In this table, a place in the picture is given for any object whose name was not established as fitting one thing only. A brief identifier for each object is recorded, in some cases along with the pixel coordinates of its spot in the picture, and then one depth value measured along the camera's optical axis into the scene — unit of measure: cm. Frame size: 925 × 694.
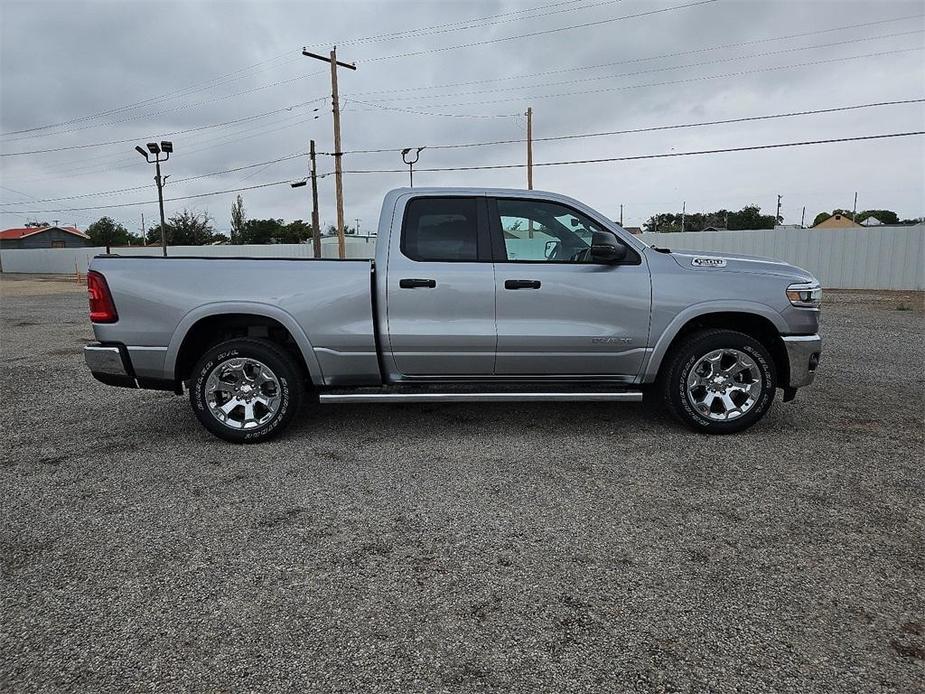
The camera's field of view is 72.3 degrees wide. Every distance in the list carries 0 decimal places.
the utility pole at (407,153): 3014
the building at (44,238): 8525
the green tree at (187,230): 7069
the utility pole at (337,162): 2598
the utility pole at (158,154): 2662
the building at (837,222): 7075
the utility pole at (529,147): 2772
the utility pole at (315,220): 3018
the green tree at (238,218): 7881
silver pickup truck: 465
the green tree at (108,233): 8544
